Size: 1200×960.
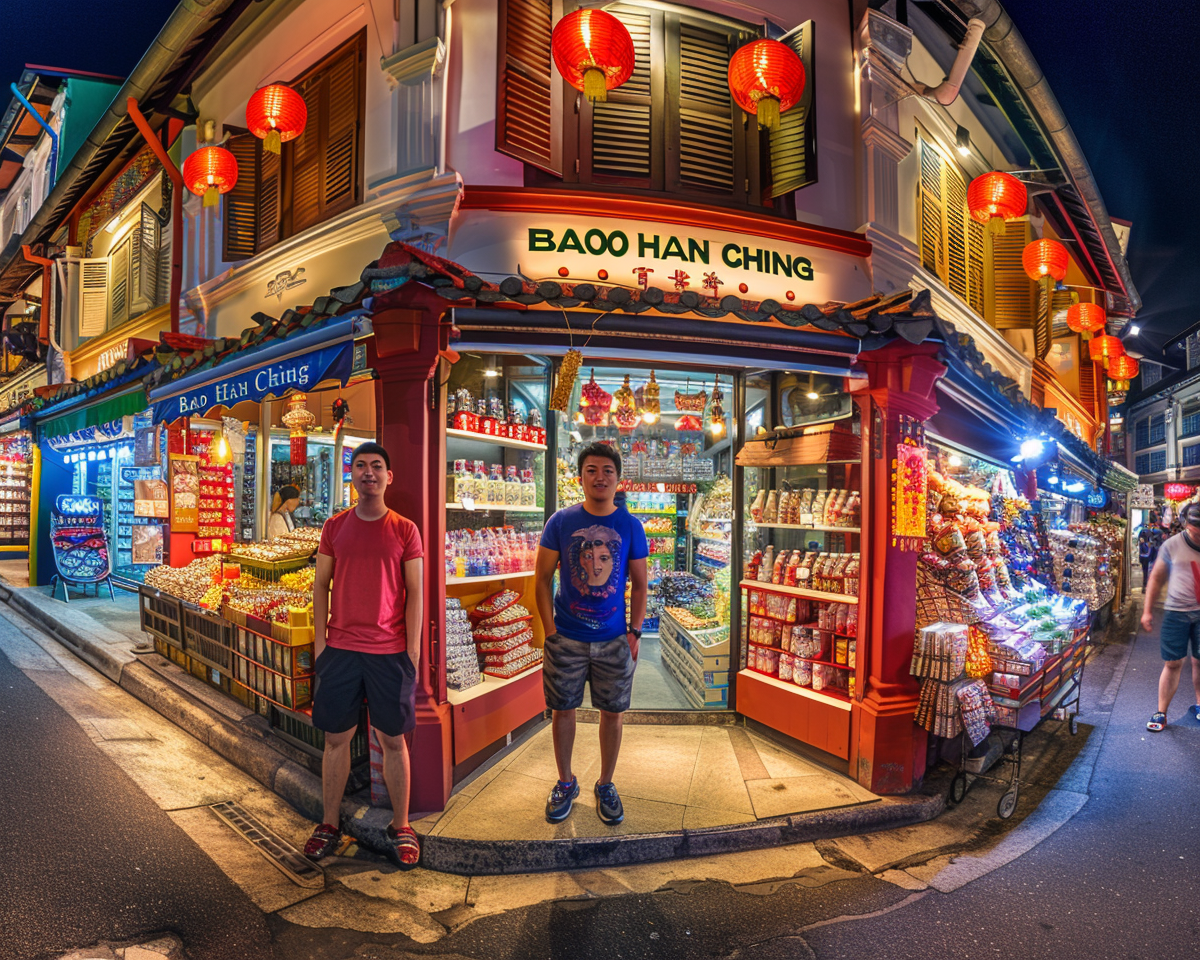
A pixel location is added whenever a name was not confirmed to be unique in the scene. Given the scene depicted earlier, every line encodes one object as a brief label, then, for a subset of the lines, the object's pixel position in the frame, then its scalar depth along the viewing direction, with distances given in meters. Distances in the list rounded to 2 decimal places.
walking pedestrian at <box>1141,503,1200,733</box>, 6.98
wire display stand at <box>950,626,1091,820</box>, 5.02
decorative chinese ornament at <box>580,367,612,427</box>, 6.63
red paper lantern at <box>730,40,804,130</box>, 5.08
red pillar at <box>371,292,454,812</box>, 4.58
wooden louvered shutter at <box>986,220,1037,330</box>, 9.75
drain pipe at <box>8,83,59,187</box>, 13.84
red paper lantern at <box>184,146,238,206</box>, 7.02
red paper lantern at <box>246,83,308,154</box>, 6.17
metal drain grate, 3.89
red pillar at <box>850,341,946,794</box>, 5.03
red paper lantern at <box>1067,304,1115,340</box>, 11.77
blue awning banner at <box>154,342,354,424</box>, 5.07
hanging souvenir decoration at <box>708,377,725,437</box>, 7.05
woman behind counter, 8.45
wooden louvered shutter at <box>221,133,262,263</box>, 8.05
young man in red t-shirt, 4.14
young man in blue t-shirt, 4.45
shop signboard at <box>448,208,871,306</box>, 5.61
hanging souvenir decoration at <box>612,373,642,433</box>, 6.50
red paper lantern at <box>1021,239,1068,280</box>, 8.66
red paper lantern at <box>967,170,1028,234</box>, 6.85
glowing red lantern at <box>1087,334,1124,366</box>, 14.05
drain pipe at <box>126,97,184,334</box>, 9.00
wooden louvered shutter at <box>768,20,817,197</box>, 5.98
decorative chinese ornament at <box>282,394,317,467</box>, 8.12
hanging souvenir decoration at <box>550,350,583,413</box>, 4.71
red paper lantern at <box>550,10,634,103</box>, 4.76
